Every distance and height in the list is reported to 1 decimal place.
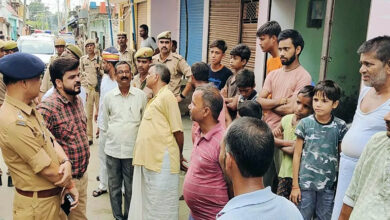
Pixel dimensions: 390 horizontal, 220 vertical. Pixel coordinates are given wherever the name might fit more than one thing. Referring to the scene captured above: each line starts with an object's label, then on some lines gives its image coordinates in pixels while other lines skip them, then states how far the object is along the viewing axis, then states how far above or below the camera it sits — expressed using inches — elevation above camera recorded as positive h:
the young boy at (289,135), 122.3 -34.6
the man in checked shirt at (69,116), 112.3 -27.5
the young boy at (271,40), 151.6 -1.4
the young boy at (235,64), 158.7 -13.4
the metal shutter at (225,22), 271.3 +10.9
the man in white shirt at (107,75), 186.4 -25.2
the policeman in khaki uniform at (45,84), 220.9 -33.8
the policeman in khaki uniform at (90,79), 264.4 -35.5
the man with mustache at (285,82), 132.6 -16.7
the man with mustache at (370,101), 89.7 -15.9
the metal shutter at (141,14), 494.9 +26.5
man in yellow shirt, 130.0 -43.7
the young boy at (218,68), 182.4 -17.1
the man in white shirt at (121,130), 147.2 -40.5
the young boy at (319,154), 112.0 -36.9
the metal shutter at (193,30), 348.2 +4.5
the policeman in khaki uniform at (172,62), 211.9 -16.9
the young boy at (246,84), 144.1 -19.5
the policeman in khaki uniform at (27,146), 89.0 -29.9
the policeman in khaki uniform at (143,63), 179.5 -15.4
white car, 581.9 -26.7
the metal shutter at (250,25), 244.7 +7.8
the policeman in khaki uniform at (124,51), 268.1 -14.2
